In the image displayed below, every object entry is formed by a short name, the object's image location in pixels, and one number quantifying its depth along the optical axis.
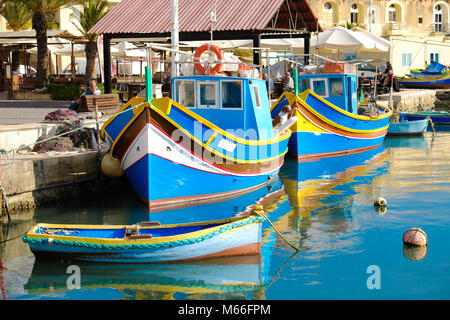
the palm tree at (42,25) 29.69
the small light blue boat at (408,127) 27.08
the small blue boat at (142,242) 10.05
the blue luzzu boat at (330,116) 20.38
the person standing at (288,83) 23.94
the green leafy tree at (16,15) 42.72
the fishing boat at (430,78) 40.31
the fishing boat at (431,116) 29.23
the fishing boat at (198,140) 13.62
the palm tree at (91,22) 29.98
